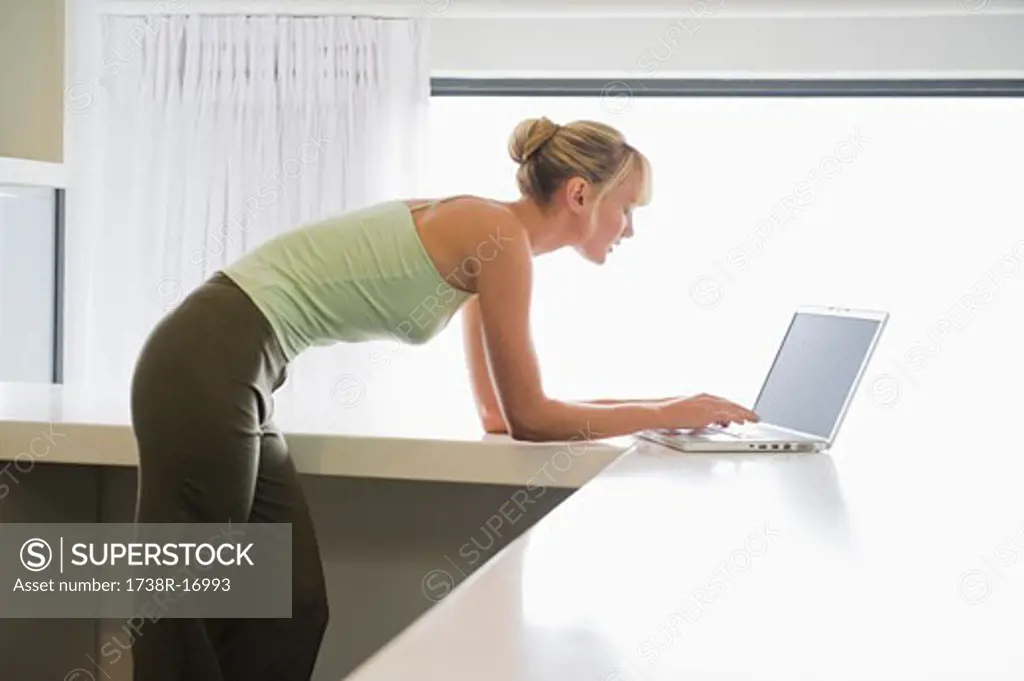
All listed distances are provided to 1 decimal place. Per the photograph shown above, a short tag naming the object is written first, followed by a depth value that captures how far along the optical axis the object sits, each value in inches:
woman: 70.4
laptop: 76.4
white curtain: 154.9
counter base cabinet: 87.6
